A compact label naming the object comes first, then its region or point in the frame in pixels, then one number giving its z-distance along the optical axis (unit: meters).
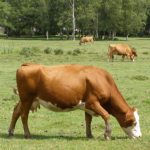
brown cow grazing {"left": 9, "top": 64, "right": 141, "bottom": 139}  11.34
